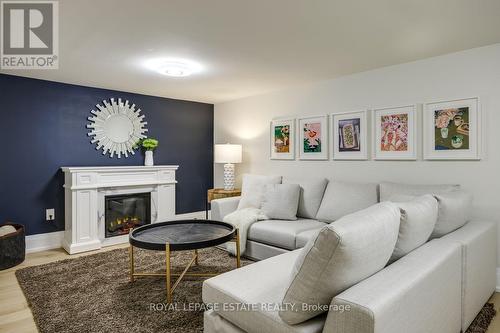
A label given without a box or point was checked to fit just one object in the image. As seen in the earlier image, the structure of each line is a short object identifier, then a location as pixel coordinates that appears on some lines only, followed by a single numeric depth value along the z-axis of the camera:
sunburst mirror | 4.43
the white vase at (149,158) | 4.78
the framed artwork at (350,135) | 3.61
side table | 4.66
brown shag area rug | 2.16
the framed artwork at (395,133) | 3.22
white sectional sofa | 1.15
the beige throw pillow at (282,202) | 3.59
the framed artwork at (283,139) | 4.38
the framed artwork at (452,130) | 2.83
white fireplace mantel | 3.86
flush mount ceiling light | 3.20
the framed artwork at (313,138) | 4.00
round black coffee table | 2.40
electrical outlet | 4.02
